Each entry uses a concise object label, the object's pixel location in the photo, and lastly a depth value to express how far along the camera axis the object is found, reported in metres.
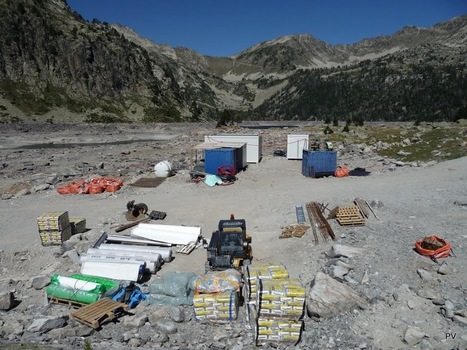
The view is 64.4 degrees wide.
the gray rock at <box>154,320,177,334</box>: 8.48
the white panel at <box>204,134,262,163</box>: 28.34
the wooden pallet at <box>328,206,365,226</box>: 13.23
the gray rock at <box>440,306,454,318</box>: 7.98
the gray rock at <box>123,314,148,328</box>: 8.73
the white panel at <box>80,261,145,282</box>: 10.50
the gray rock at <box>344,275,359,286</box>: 9.52
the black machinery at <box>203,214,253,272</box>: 10.50
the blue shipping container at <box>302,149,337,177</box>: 22.67
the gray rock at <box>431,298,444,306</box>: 8.43
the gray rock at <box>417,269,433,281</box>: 9.43
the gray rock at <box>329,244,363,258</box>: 10.83
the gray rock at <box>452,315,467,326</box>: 7.71
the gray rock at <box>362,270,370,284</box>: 9.55
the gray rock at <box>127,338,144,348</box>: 8.05
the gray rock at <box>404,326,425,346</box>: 7.38
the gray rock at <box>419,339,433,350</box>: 7.21
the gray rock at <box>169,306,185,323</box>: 8.83
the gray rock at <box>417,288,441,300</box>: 8.65
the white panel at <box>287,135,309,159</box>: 29.86
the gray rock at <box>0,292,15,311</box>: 9.52
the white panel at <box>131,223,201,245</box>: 12.97
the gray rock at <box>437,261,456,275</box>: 9.55
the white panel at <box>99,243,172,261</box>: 11.67
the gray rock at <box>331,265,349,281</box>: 9.76
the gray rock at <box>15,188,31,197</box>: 20.17
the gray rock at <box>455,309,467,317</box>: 7.91
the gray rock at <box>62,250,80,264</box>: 11.76
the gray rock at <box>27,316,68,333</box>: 8.53
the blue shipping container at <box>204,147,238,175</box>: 22.88
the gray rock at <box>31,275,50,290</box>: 10.48
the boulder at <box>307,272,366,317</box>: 8.59
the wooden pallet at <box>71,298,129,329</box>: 8.51
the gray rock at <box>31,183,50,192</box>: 21.12
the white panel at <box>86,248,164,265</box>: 11.21
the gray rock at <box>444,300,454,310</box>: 8.18
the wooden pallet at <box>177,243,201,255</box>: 12.28
